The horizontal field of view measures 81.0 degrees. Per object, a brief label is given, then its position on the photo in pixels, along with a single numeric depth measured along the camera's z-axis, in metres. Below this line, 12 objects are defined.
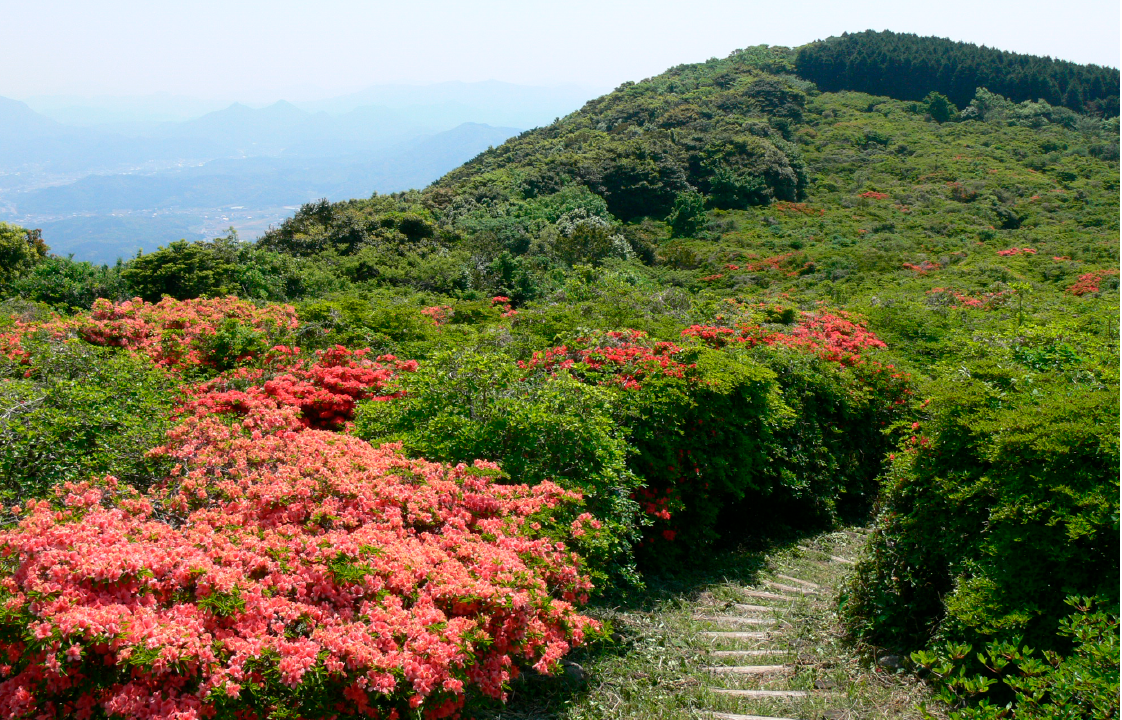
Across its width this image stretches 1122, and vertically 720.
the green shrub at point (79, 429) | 5.35
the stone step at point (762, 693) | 4.76
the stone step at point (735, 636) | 5.80
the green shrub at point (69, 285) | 17.45
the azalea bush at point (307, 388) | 7.72
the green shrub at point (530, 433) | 6.05
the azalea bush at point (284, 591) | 3.31
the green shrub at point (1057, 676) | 3.37
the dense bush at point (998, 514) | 4.21
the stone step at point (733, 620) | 6.21
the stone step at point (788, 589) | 7.14
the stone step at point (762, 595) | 6.95
